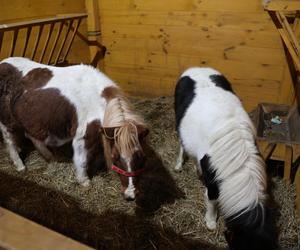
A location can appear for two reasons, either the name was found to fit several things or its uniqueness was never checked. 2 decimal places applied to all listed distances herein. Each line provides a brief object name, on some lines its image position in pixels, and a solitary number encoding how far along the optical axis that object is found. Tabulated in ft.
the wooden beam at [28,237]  2.74
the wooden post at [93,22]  13.92
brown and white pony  7.74
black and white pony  5.49
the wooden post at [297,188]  7.93
